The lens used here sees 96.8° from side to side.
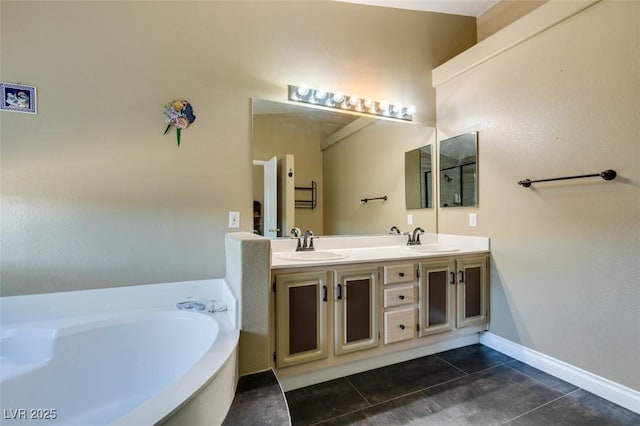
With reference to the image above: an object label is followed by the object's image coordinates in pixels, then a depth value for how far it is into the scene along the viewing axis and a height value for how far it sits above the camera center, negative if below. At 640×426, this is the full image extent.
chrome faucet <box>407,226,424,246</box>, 2.63 -0.22
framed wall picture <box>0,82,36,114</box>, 1.45 +0.62
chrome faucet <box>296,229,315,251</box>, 2.22 -0.22
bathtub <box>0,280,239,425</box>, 1.17 -0.65
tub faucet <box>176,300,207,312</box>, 1.59 -0.51
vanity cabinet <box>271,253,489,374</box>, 1.67 -0.64
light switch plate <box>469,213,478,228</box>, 2.40 -0.05
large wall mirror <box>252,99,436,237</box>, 2.14 +0.41
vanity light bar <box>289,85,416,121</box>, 2.19 +0.94
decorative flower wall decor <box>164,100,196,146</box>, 1.77 +0.63
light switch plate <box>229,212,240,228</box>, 1.95 -0.03
